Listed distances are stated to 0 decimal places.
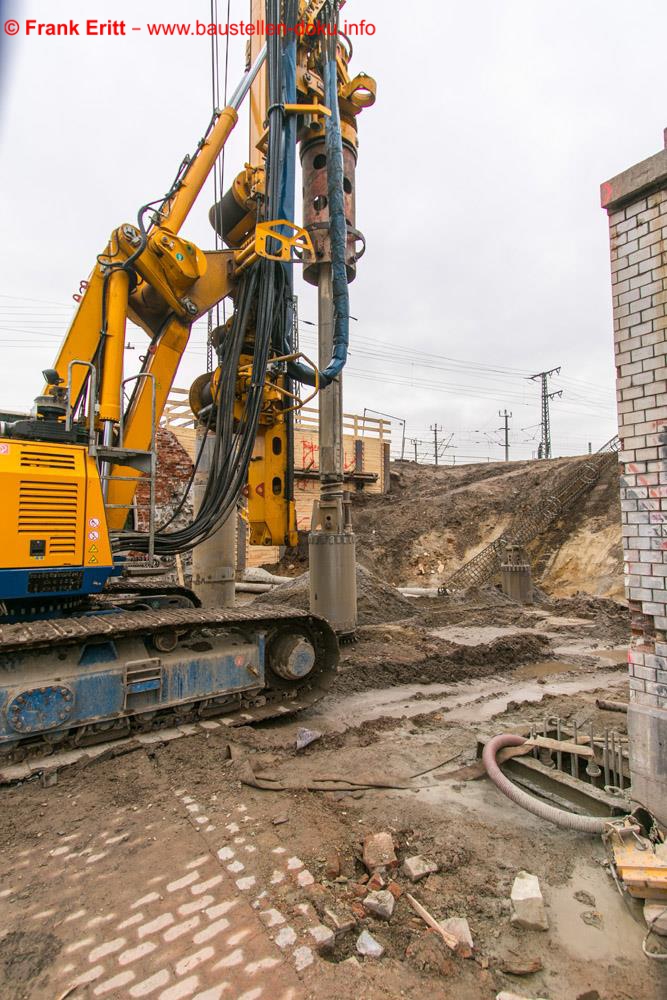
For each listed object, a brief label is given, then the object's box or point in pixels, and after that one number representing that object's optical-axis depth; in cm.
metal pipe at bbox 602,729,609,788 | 407
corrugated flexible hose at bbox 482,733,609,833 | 329
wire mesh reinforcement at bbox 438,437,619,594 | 1773
